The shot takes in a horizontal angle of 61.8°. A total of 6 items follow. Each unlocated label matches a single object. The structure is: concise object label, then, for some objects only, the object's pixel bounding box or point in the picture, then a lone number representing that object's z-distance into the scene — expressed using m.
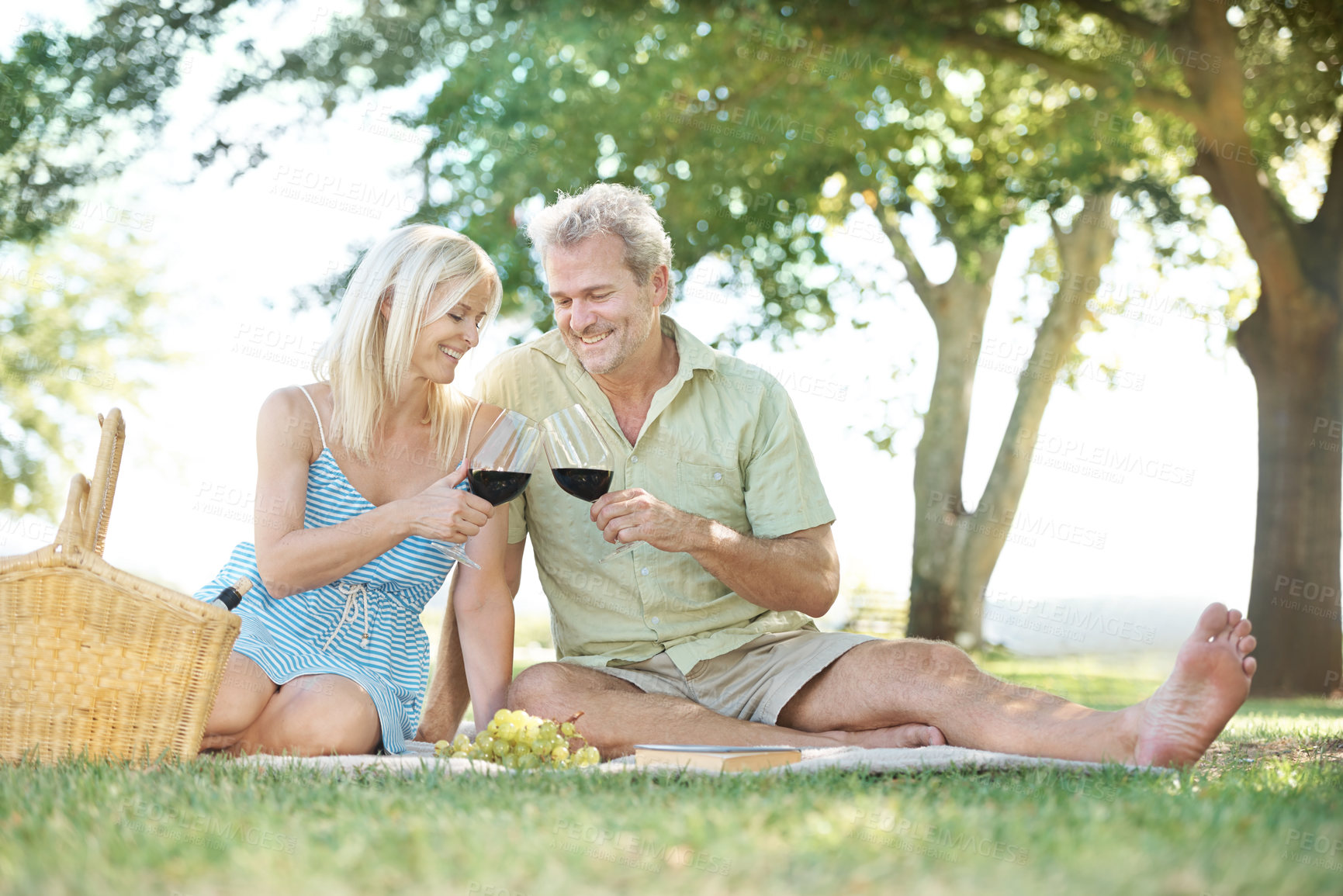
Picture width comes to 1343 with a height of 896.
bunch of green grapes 2.90
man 3.35
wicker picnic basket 2.80
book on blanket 2.72
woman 3.25
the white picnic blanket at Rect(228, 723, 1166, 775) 2.70
